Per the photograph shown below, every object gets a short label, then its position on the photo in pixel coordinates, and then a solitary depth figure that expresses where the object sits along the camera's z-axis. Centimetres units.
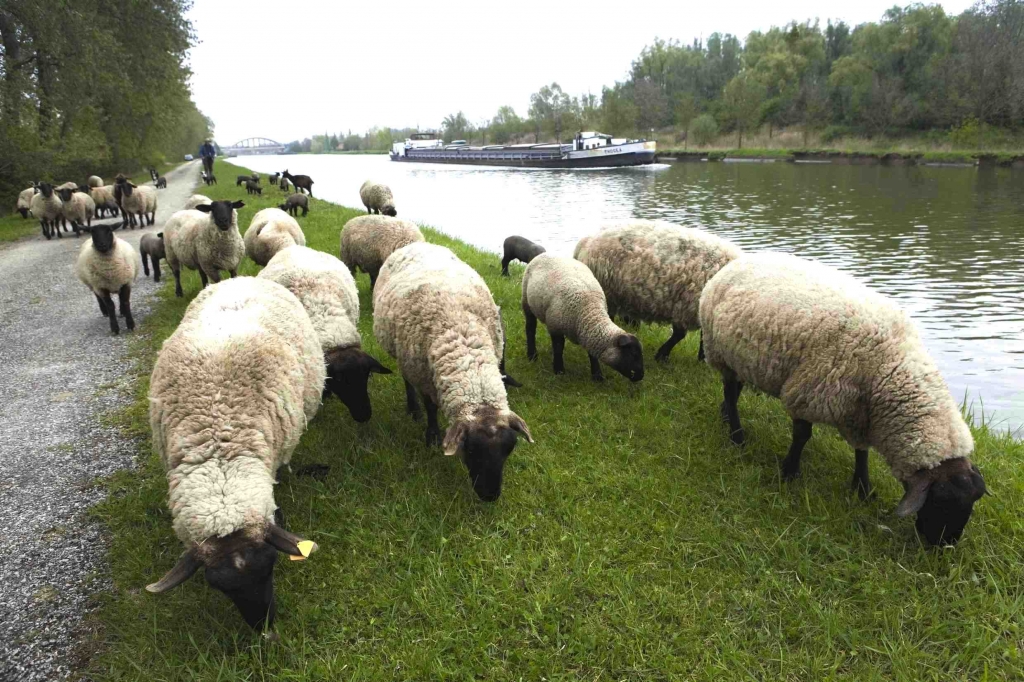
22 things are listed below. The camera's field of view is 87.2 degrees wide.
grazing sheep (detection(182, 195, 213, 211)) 1144
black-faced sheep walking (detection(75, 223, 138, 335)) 692
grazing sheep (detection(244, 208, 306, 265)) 755
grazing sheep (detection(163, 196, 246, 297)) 764
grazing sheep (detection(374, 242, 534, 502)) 337
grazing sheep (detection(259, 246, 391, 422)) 418
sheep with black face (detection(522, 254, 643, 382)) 497
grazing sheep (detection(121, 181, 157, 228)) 1489
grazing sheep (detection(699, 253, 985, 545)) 294
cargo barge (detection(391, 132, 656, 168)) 4697
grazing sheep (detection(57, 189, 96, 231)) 1438
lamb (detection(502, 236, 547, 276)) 944
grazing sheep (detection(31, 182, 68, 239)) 1407
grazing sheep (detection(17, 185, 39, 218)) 1711
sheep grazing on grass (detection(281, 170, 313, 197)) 2367
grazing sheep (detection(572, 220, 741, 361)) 545
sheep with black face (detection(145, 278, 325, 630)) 250
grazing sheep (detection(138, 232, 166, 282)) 955
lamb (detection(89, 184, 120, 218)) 1753
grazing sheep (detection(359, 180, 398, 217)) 1473
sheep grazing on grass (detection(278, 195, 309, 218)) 1636
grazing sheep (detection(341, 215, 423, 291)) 766
